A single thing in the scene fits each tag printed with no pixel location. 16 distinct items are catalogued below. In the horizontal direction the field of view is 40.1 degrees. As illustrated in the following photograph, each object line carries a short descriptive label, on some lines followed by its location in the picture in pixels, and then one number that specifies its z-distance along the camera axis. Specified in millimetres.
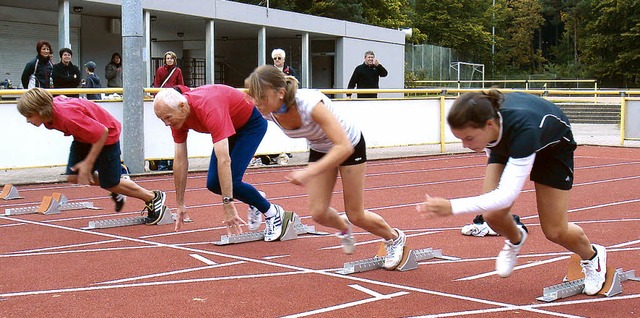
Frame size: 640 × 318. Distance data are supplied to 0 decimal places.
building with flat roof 24453
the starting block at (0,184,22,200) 11617
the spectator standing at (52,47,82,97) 14805
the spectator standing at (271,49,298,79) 13367
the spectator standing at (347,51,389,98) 18125
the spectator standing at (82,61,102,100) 16234
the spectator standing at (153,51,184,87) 15288
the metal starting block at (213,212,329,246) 8094
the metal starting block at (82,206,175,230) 9172
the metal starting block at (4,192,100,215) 10258
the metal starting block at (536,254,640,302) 5863
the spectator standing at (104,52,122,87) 17266
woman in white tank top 5688
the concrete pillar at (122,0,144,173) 14008
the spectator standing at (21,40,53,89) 14680
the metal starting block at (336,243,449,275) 6711
